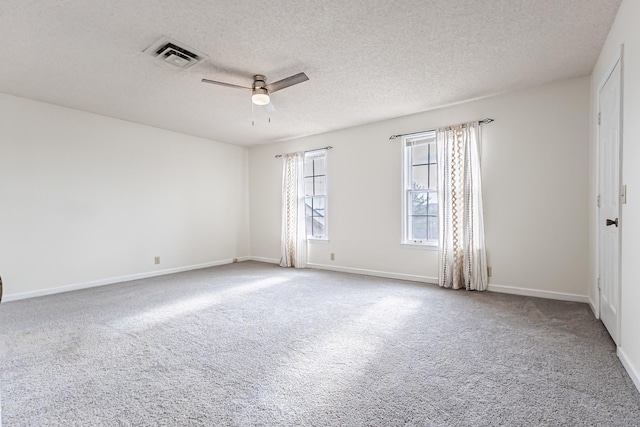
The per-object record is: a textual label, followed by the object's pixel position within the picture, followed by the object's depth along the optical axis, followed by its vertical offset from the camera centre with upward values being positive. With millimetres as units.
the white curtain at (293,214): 5938 -34
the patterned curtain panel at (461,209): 4074 +26
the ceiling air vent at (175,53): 2721 +1472
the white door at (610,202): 2377 +63
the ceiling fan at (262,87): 3148 +1298
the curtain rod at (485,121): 4051 +1166
